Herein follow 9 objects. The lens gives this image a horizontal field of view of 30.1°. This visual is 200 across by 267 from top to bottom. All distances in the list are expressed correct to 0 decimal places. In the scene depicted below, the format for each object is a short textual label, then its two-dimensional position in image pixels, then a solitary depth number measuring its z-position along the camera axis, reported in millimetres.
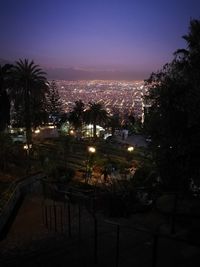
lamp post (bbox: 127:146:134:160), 41369
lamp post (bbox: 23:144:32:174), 30200
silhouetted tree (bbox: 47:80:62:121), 106500
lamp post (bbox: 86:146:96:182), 31461
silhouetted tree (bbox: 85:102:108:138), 74438
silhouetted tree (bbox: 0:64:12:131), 34812
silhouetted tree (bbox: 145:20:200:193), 9742
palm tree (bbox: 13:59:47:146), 41438
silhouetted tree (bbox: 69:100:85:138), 79688
